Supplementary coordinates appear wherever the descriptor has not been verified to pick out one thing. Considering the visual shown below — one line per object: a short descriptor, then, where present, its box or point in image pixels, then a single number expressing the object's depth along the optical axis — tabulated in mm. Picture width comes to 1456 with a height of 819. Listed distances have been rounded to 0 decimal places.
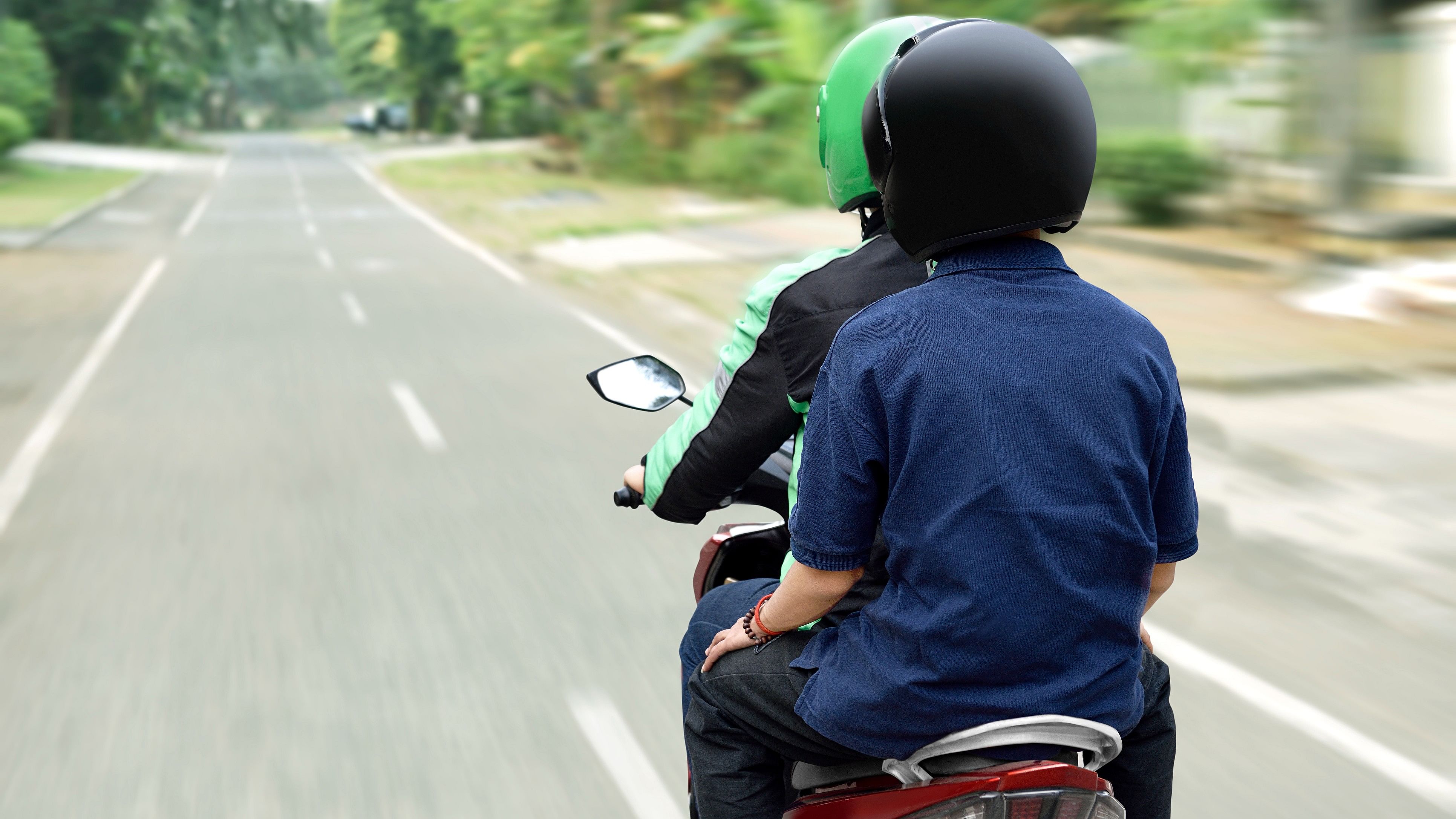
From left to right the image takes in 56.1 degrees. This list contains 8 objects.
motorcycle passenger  1741
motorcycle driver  2123
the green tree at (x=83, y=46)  57281
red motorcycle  1757
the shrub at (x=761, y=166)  25312
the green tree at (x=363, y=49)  75500
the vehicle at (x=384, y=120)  82250
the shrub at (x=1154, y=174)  17953
